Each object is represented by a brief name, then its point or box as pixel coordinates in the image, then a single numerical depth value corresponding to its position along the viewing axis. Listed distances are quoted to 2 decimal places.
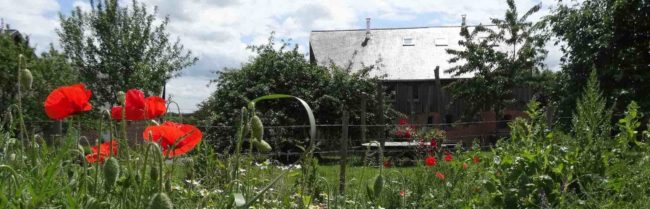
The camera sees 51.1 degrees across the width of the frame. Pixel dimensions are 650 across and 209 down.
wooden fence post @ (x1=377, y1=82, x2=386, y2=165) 14.59
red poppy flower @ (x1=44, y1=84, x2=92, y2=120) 1.47
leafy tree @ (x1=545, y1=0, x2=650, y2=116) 11.84
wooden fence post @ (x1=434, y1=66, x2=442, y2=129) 24.25
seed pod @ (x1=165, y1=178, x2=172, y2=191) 1.22
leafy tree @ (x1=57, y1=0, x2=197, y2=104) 20.56
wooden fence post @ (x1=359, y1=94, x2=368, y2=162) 11.95
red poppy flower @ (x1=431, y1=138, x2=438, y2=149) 7.18
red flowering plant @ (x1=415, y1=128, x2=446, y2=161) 7.35
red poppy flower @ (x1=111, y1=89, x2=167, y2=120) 1.39
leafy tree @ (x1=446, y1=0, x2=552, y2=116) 22.84
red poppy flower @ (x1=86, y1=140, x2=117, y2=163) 1.43
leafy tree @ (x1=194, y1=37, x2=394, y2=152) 13.98
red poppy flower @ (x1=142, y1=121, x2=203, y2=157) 1.24
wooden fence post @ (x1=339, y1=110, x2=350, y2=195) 5.30
